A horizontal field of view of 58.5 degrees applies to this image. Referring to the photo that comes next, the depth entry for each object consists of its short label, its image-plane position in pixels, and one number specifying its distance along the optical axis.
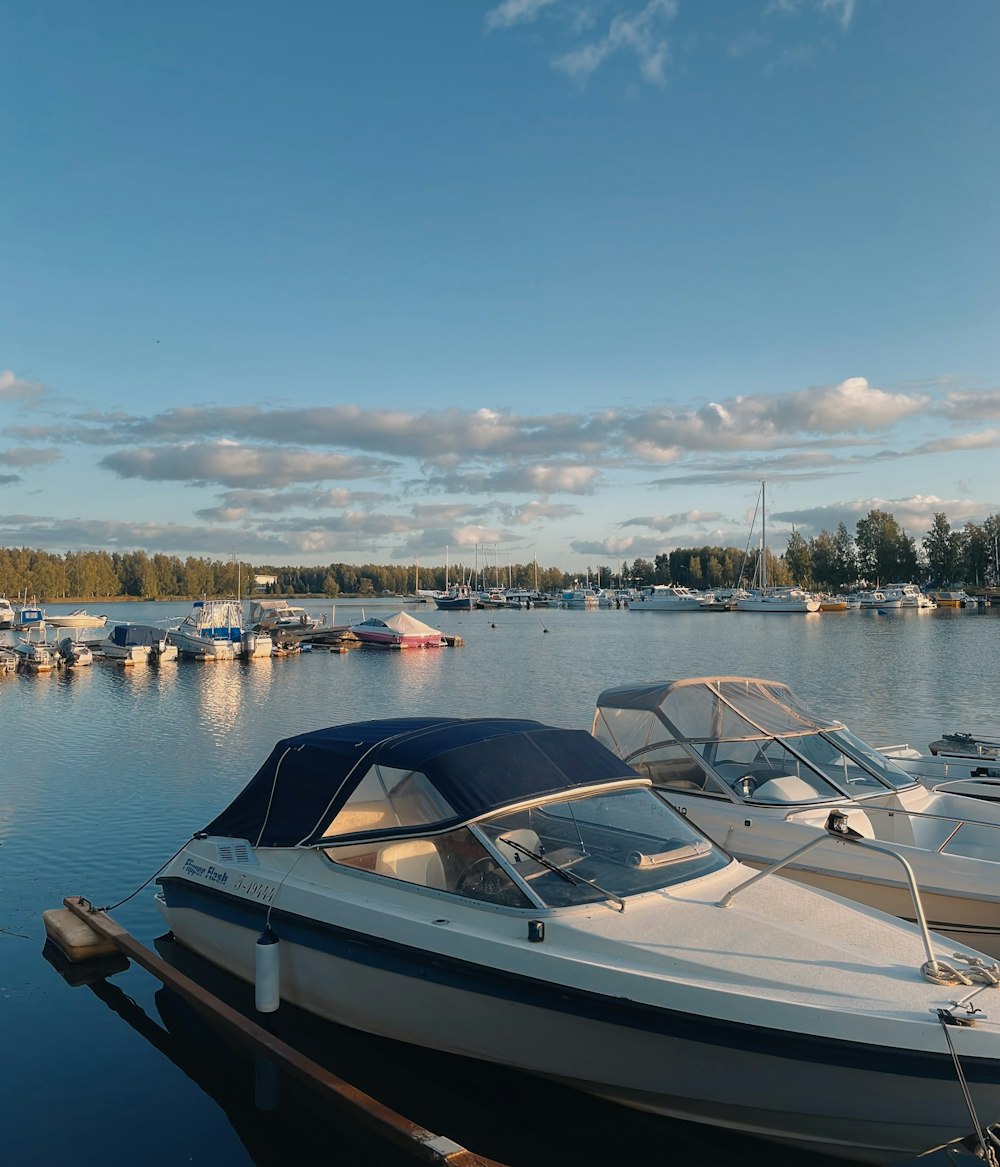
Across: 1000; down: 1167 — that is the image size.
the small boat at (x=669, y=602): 140.00
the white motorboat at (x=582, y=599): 164.80
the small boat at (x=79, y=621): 84.00
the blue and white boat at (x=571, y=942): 5.70
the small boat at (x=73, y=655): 55.12
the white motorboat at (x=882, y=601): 125.88
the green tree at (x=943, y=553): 146.12
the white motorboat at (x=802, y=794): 9.28
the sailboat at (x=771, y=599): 118.19
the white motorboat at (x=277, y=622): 75.12
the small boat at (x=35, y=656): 53.56
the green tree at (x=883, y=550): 149.62
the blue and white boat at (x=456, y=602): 153.50
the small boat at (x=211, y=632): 59.47
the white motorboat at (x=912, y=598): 125.38
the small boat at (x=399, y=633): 71.56
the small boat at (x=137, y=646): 56.88
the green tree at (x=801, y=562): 160.62
